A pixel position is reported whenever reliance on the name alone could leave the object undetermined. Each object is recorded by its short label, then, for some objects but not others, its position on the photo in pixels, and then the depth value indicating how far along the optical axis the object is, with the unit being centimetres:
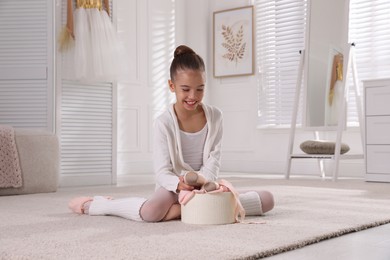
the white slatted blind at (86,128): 377
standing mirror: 427
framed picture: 549
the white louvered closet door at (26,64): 367
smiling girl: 185
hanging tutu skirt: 376
